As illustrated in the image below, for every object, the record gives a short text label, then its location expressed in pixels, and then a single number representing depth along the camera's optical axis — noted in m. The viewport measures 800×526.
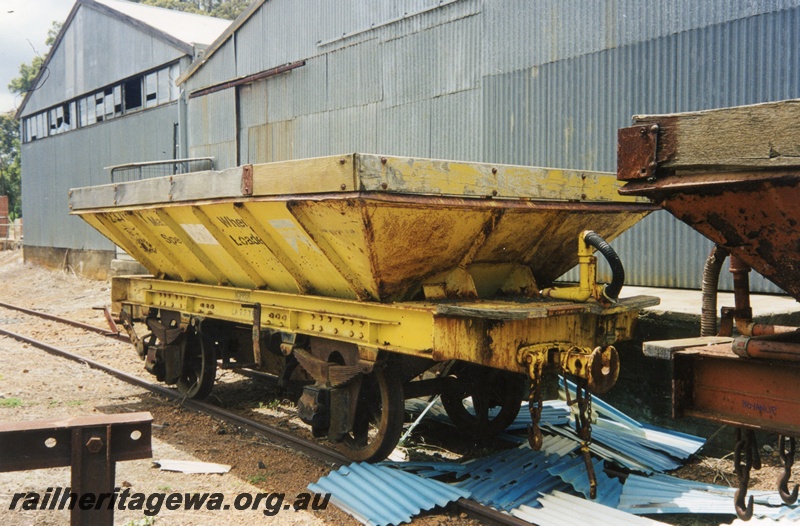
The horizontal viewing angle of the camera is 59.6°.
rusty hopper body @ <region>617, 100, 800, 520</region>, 2.58
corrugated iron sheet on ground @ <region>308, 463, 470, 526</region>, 4.80
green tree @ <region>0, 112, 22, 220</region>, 50.66
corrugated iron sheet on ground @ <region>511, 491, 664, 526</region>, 4.50
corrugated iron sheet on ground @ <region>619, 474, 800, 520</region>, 4.75
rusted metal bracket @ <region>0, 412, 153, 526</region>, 2.62
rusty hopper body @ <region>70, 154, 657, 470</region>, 4.84
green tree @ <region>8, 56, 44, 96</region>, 50.03
